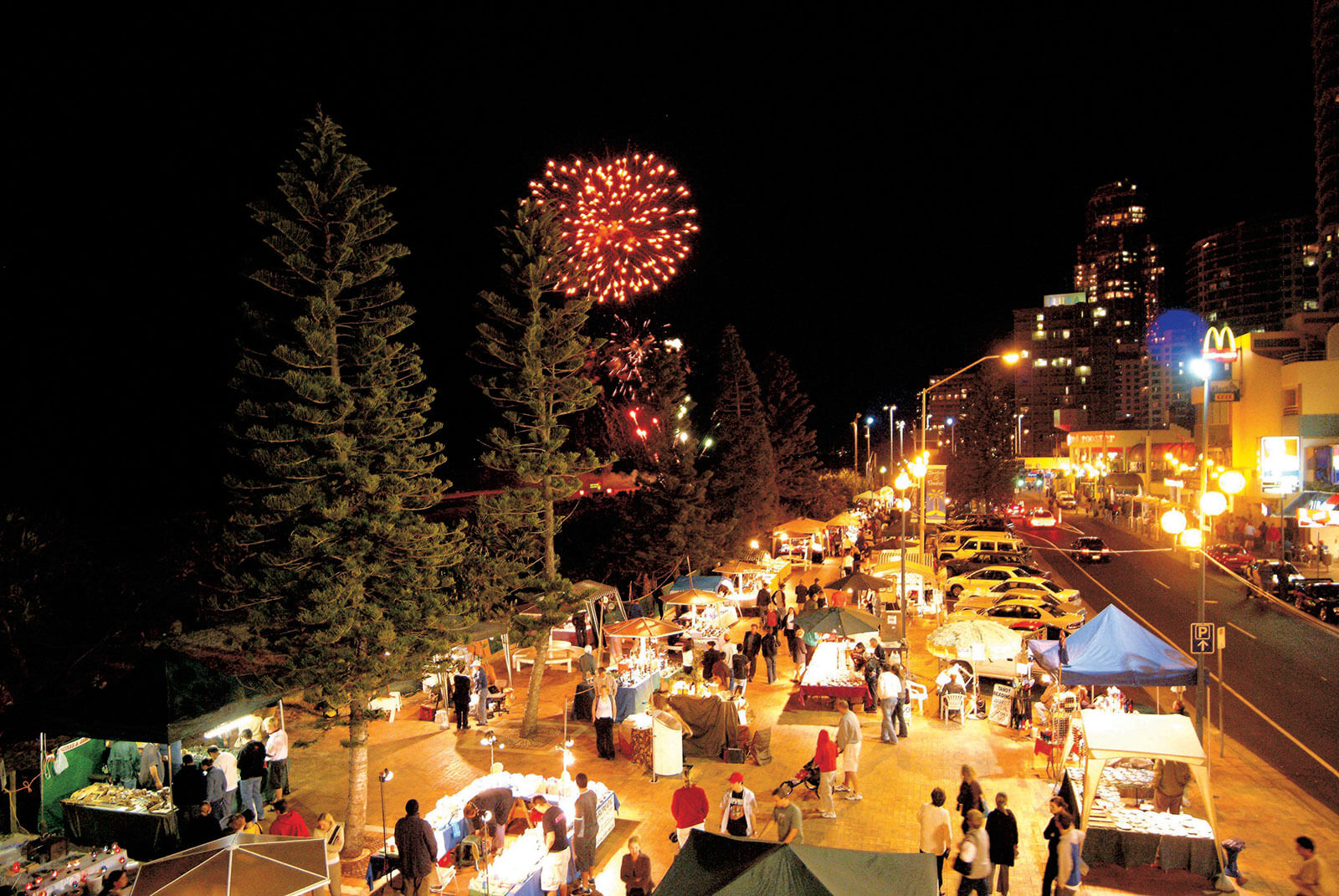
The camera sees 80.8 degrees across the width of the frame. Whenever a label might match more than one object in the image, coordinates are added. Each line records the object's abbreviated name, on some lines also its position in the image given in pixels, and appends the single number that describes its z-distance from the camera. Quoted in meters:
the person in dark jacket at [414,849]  8.56
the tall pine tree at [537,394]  15.46
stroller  11.73
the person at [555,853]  8.67
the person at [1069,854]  8.66
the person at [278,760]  12.73
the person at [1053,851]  8.80
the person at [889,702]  14.19
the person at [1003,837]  8.65
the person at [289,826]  9.34
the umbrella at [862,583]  21.94
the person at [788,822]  8.75
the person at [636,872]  8.10
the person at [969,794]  9.70
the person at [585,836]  9.09
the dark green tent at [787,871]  6.12
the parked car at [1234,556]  34.47
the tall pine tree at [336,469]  10.74
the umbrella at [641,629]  17.94
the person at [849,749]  11.83
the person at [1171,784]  10.25
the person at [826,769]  11.08
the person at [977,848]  8.50
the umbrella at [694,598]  21.33
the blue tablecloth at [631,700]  15.40
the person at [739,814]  8.95
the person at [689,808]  9.31
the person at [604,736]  13.79
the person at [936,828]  8.80
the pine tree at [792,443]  46.91
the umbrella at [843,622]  17.61
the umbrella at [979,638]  16.41
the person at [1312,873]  7.35
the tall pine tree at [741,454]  34.50
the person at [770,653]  18.39
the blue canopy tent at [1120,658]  12.39
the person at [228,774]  11.41
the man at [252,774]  11.83
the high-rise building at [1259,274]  167.75
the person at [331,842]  9.20
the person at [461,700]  15.80
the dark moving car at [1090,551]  37.97
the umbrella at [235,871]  7.08
